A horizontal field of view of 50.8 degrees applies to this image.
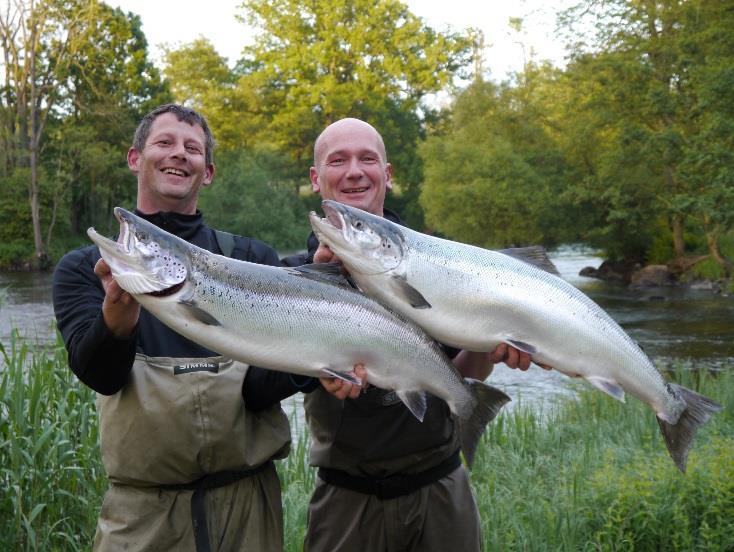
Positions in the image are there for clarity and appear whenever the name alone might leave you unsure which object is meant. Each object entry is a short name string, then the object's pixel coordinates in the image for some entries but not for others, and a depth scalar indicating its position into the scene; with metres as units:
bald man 2.95
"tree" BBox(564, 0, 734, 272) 22.12
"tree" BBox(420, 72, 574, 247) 30.50
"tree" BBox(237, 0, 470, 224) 43.38
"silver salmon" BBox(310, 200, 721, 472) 2.41
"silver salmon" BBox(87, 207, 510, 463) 2.21
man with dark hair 2.49
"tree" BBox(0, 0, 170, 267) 33.09
